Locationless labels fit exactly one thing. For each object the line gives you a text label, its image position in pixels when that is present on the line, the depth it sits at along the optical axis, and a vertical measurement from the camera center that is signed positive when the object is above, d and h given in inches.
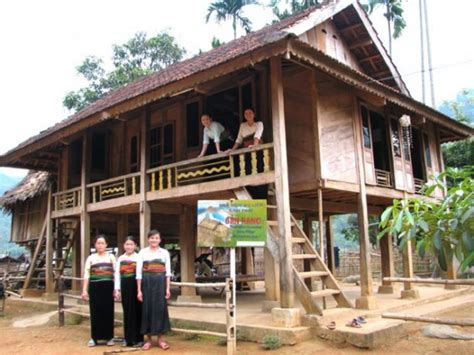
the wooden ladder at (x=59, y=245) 532.0 +31.7
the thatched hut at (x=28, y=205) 683.4 +103.4
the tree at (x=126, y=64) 1027.3 +467.9
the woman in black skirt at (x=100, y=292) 294.0 -12.9
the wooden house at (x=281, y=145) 300.2 +109.1
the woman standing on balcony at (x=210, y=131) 351.9 +101.7
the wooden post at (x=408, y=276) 405.5 -10.7
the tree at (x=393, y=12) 1071.6 +564.4
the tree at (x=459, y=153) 670.5 +155.1
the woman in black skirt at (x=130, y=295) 281.7 -14.4
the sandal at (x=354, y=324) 276.1 -34.2
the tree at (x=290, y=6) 1044.5 +574.2
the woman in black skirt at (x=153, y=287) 271.6 -10.1
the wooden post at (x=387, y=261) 464.8 +2.9
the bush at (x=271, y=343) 259.8 -41.3
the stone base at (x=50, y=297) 518.6 -26.6
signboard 257.4 +24.2
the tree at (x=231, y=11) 1082.1 +584.1
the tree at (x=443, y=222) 135.7 +12.0
